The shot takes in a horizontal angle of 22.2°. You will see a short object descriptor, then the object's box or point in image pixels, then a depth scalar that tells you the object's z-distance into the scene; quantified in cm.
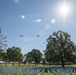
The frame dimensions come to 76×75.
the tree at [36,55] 11012
